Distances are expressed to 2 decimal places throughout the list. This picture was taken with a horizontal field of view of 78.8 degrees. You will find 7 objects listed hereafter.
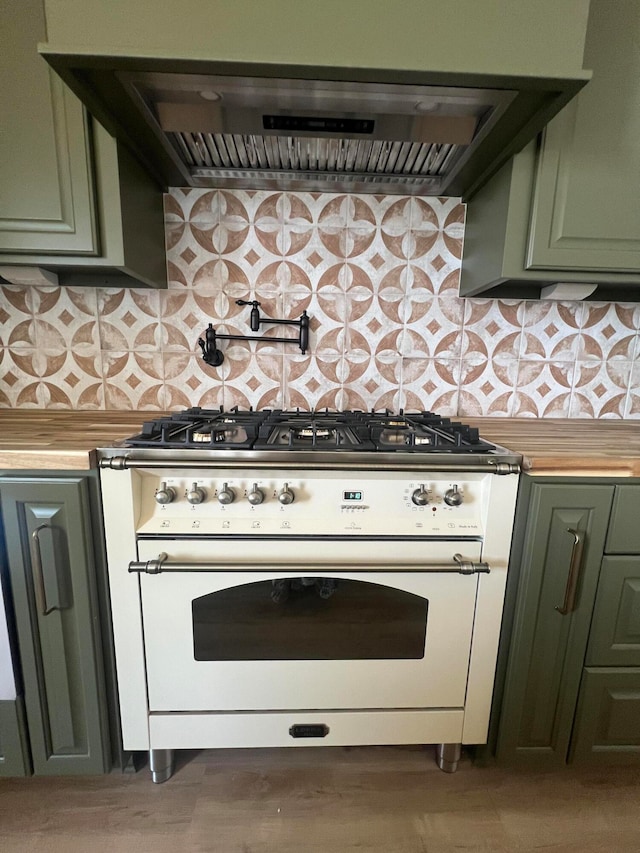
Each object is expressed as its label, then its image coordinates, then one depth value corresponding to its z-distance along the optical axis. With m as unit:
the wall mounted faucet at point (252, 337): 1.37
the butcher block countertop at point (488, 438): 0.87
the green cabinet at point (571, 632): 0.95
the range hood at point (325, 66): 0.76
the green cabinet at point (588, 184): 0.98
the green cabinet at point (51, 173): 0.94
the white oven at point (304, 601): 0.93
